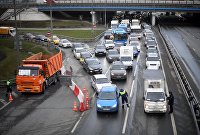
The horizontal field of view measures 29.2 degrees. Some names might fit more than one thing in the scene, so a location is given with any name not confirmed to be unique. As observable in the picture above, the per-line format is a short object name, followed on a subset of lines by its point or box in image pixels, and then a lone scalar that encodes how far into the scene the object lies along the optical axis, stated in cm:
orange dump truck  3359
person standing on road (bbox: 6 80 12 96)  3397
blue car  2805
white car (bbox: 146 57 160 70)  4507
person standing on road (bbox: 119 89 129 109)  2920
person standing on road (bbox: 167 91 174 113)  2767
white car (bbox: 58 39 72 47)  6740
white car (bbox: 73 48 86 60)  5392
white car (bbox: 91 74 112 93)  3409
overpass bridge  11181
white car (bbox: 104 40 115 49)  6281
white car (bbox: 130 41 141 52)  5902
